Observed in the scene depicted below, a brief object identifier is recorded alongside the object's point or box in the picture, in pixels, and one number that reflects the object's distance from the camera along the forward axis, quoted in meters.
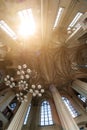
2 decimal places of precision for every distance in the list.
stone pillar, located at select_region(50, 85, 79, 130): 3.45
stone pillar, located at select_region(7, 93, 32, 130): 3.53
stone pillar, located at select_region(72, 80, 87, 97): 5.01
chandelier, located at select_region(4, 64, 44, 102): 3.52
